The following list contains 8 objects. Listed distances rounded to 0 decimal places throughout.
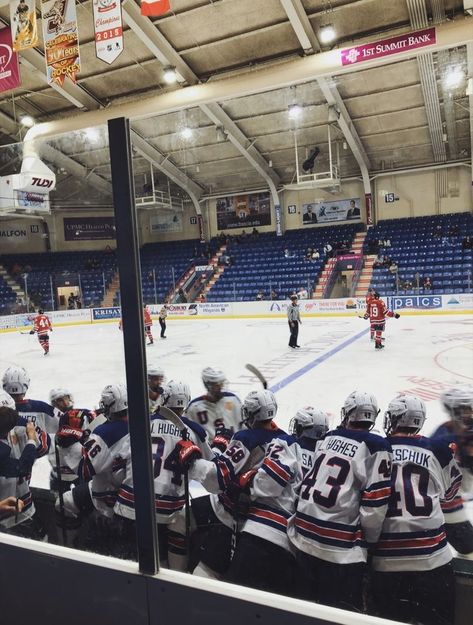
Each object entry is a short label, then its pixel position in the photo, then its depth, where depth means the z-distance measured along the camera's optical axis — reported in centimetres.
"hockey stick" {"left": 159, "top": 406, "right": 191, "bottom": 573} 166
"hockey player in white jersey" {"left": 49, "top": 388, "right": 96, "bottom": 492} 227
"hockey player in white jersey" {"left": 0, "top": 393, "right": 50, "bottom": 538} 200
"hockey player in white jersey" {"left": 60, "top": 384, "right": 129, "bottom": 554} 186
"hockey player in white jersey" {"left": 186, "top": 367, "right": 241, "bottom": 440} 255
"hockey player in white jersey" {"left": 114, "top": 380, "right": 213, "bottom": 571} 165
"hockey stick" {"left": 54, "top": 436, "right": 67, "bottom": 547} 206
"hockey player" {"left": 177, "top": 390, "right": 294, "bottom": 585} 158
